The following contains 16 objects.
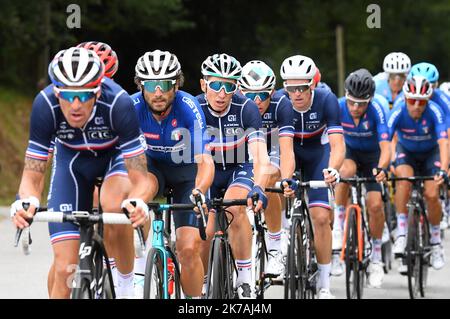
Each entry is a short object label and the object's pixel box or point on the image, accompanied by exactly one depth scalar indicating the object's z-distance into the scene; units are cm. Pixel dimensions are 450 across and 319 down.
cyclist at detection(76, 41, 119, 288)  1774
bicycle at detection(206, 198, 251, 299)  1637
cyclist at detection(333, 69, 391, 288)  2386
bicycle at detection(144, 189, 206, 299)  1458
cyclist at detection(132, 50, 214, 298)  1625
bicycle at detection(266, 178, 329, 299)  1875
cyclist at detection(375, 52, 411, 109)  3059
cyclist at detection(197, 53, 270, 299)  1806
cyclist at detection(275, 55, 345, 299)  2062
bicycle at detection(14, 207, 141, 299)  1309
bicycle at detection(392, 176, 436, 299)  2341
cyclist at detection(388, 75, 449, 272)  2491
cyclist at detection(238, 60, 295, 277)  2023
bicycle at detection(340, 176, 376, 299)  2208
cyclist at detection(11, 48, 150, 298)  1364
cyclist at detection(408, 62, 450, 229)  2627
